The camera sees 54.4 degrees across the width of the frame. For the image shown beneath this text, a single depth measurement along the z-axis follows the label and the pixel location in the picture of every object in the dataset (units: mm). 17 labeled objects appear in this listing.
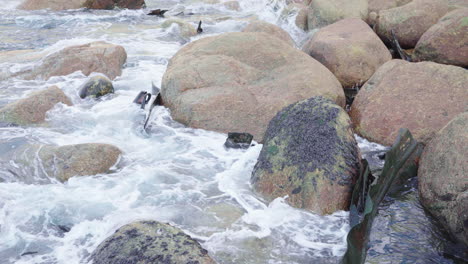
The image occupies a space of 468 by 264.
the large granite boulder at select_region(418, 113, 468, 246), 3531
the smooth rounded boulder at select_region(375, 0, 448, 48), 8125
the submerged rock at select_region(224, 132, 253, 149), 5410
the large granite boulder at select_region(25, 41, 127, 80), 7613
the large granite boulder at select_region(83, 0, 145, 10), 14523
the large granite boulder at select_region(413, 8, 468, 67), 6691
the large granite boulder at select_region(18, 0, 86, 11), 14100
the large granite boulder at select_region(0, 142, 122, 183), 4645
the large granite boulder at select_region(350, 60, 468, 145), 5262
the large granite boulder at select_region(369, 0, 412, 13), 9635
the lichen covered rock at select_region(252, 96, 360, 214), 4090
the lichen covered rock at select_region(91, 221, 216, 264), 3010
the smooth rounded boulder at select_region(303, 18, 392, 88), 7062
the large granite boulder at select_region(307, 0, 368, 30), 9719
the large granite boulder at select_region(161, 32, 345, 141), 5758
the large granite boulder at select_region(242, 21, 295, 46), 8578
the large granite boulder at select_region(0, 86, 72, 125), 5902
